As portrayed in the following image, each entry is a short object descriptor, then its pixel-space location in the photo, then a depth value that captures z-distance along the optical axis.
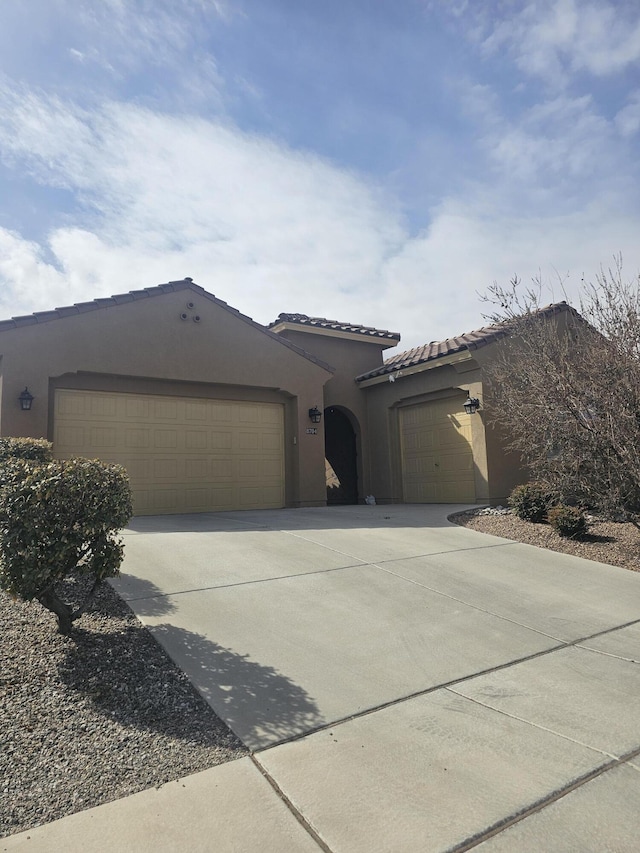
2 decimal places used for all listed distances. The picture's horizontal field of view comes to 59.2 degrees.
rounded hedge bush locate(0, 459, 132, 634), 3.86
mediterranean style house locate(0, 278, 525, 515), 10.73
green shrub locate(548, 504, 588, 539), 8.52
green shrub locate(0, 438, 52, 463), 6.68
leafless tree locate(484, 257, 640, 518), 8.09
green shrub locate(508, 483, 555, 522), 9.59
